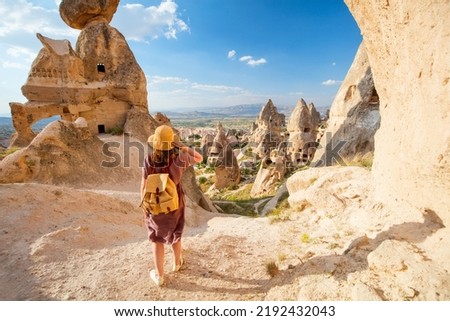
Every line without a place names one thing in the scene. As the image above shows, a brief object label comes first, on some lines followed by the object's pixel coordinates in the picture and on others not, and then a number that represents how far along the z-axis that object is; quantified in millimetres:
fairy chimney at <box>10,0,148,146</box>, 11484
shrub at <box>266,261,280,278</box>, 2664
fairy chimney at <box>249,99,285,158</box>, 28328
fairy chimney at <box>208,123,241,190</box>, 18766
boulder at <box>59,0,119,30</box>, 12500
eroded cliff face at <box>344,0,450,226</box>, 2191
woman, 2275
